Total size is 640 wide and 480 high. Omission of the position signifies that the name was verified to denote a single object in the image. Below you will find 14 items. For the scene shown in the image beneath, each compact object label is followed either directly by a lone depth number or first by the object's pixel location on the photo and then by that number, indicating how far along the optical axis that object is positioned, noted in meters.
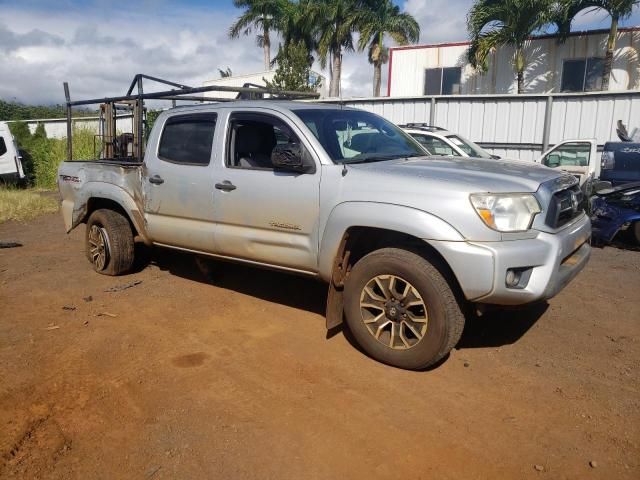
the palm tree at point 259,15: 32.69
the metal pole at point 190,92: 5.48
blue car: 7.52
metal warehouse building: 17.81
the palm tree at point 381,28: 27.80
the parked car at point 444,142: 9.02
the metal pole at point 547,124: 12.72
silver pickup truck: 3.37
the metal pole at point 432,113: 14.12
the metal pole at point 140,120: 6.17
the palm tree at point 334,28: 29.34
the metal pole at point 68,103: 7.16
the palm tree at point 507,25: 17.27
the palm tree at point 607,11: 16.09
